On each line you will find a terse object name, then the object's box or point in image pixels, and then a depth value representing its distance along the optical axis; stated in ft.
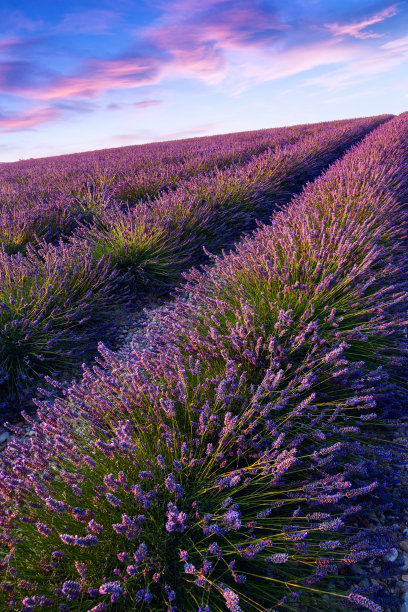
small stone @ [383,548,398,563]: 4.61
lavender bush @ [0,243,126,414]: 9.38
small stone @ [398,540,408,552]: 4.79
